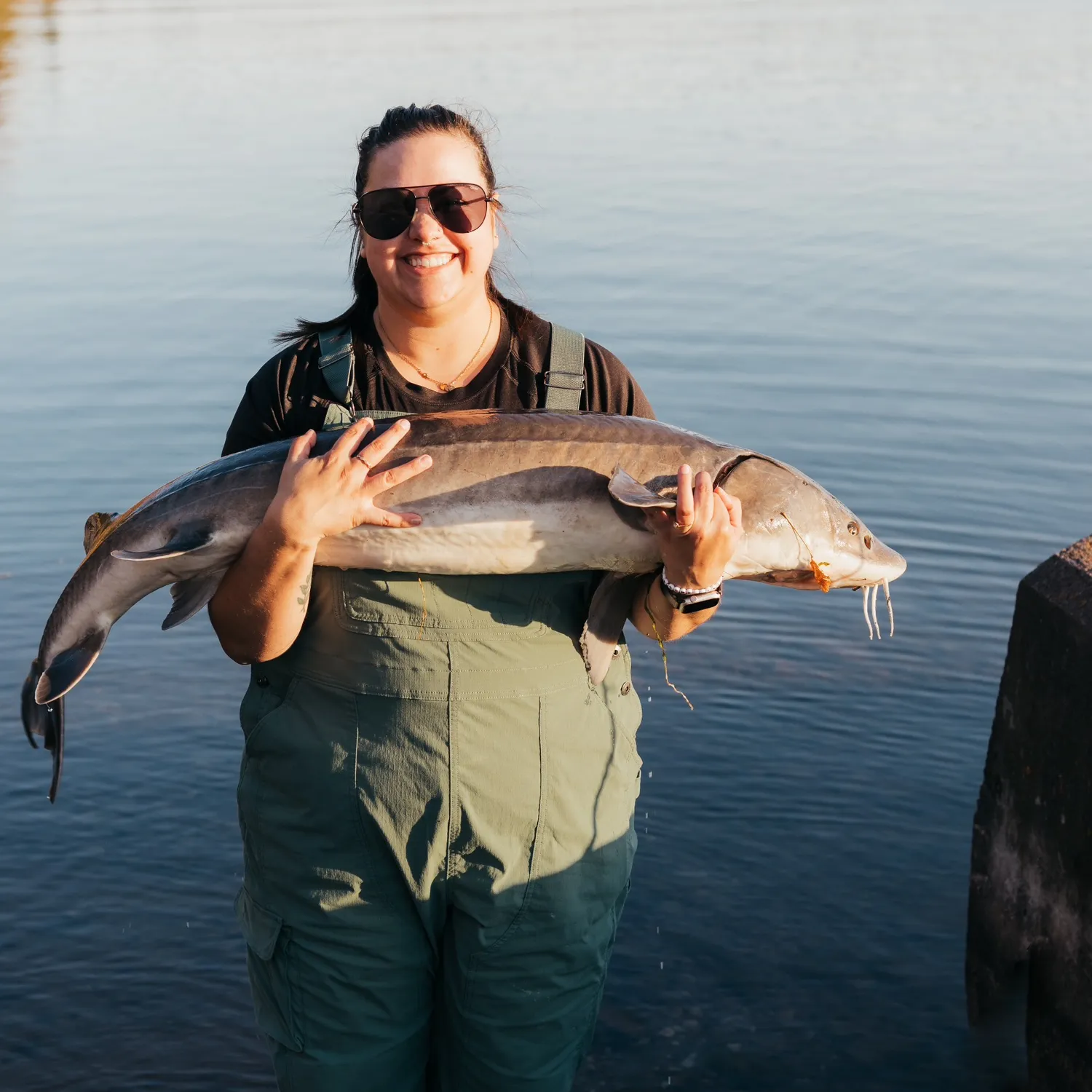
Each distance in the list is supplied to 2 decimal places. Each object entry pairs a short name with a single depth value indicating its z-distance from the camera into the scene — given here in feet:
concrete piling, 13.69
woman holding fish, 10.81
